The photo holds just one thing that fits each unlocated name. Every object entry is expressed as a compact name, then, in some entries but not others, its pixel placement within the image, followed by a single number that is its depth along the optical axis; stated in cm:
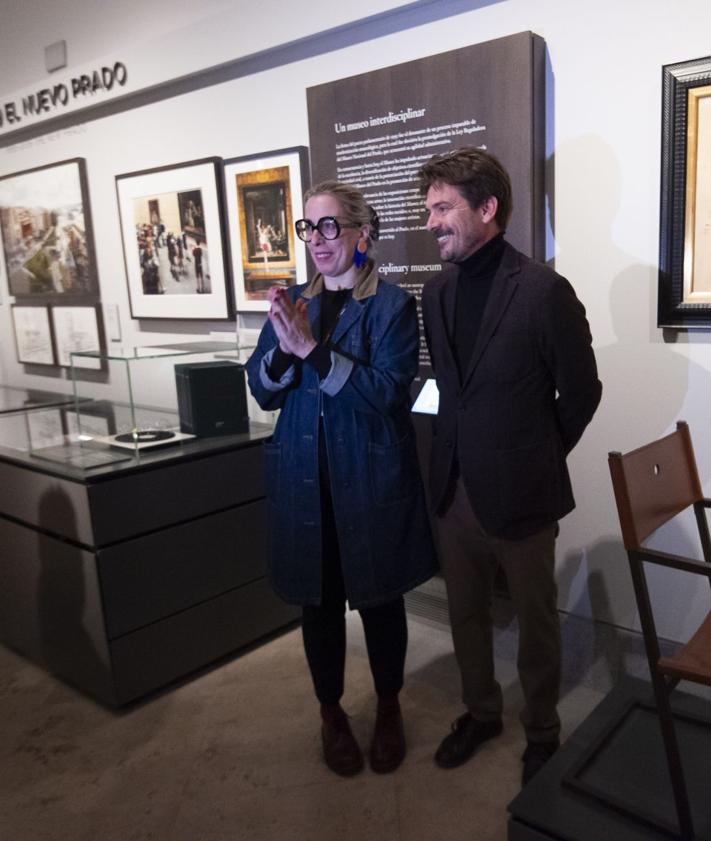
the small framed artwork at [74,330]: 446
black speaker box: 275
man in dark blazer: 187
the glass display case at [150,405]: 255
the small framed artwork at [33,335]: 483
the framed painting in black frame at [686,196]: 208
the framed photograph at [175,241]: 360
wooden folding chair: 156
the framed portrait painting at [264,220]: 325
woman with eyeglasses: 194
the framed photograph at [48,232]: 441
